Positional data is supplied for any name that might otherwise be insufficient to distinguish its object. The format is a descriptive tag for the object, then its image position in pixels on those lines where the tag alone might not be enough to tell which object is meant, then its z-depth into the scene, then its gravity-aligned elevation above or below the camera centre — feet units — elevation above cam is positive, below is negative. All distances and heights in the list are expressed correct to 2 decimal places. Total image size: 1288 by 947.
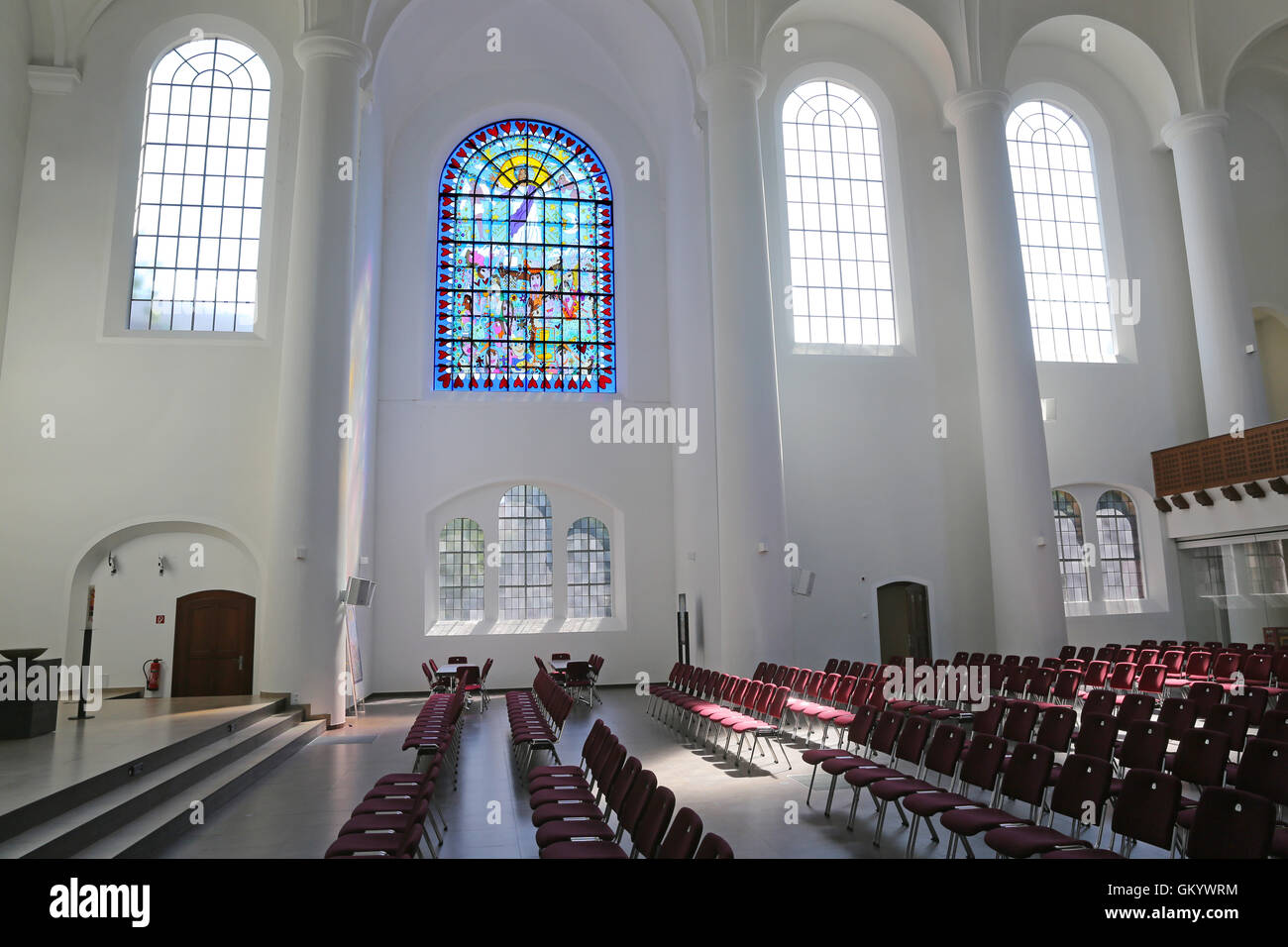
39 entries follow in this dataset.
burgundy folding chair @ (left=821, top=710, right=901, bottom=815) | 19.83 -3.32
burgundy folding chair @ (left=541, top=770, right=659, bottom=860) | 13.32 -3.65
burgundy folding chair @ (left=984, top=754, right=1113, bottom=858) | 13.21 -3.63
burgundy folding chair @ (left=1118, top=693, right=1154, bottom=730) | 22.49 -2.83
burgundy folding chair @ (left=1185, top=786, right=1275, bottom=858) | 11.72 -3.16
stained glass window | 55.72 +22.88
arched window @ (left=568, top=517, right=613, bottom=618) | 54.80 +2.58
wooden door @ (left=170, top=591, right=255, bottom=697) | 42.68 -1.20
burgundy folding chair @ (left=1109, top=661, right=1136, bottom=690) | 34.17 -3.01
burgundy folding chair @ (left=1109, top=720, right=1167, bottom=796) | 18.89 -3.23
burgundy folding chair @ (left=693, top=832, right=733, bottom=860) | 10.73 -2.97
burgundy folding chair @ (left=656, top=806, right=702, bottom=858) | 11.86 -3.15
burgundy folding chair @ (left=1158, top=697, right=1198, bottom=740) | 21.83 -2.92
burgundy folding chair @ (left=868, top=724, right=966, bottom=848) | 17.07 -3.51
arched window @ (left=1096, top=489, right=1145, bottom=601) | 55.16 +3.42
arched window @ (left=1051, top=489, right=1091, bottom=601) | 55.01 +3.61
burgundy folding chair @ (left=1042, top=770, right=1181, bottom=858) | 13.65 -3.37
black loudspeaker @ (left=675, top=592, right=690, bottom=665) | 51.91 -1.42
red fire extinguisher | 42.01 -2.58
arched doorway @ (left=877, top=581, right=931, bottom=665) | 52.75 -0.89
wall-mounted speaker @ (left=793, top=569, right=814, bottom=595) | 48.01 +1.34
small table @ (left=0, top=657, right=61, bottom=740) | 25.63 -2.68
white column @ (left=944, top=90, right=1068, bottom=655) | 47.01 +11.34
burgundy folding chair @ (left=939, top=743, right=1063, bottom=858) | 14.55 -3.59
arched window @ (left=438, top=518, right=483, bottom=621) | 53.16 +2.68
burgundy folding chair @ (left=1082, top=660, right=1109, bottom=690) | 34.99 -2.99
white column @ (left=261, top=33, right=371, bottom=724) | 38.11 +9.98
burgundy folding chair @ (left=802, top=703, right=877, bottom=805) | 22.75 -3.15
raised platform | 17.43 -3.91
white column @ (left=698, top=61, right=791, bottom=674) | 41.73 +10.85
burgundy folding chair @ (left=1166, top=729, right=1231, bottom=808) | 17.62 -3.28
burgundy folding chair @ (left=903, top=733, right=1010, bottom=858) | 16.17 -3.41
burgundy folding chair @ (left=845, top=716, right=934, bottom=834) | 18.28 -3.46
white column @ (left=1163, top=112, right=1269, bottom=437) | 52.16 +19.90
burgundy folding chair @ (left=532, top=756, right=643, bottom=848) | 14.47 -3.65
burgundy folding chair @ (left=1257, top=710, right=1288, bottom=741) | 18.23 -2.74
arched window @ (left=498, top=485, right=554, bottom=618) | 54.19 +3.74
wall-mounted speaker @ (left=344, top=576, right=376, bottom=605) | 40.21 +1.18
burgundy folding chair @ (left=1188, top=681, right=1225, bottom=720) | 24.77 -2.79
